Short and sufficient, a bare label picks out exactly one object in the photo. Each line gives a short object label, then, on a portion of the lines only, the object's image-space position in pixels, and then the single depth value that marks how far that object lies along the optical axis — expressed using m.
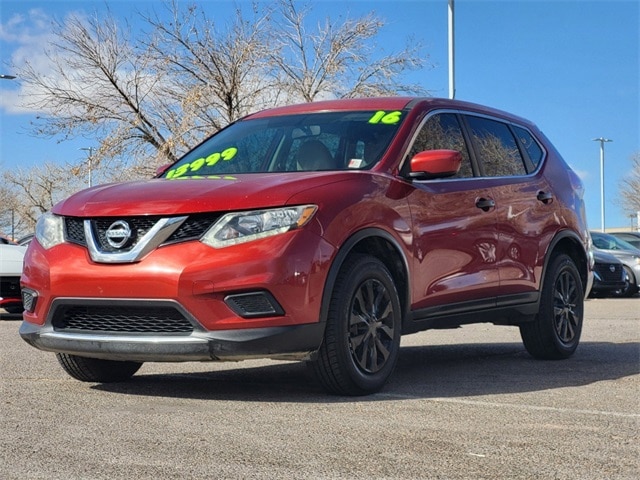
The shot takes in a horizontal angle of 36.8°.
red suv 4.98
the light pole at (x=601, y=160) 69.81
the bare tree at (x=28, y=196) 70.88
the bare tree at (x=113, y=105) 24.38
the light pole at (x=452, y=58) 21.16
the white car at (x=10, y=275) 12.48
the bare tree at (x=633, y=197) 71.94
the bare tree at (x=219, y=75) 24.28
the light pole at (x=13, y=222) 71.89
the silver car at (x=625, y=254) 20.33
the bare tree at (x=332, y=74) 24.27
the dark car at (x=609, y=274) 19.81
